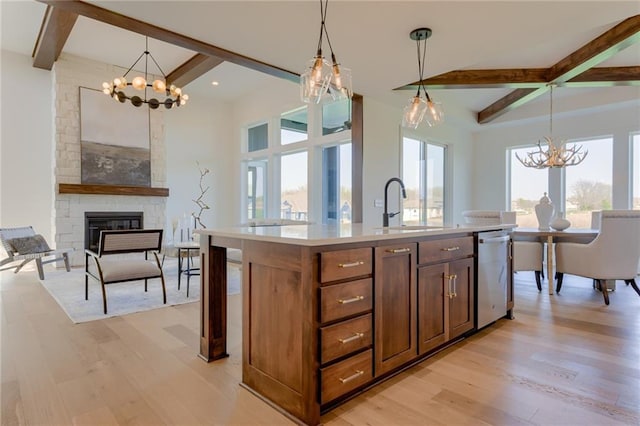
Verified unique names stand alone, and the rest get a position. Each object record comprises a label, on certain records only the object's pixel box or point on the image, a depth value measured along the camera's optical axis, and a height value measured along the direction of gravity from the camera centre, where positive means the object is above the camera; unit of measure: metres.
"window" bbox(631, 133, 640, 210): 5.50 +0.50
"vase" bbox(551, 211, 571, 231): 4.52 -0.23
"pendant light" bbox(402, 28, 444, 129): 3.19 +0.92
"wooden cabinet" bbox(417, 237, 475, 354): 2.27 -0.59
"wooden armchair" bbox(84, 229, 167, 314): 3.44 -0.52
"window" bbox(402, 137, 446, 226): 5.92 +0.47
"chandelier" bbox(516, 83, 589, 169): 5.02 +0.68
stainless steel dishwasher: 2.80 -0.58
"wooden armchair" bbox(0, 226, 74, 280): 4.86 -0.55
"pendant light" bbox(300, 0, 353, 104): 2.48 +0.94
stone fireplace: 5.77 +0.85
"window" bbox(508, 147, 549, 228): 6.52 +0.35
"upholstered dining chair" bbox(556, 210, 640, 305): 3.74 -0.48
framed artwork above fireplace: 6.02 +1.18
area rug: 3.44 -1.00
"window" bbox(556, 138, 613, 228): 5.78 +0.38
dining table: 4.22 -0.37
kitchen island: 1.67 -0.55
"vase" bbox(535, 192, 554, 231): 4.82 -0.10
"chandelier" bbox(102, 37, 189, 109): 4.51 +1.62
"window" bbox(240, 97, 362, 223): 5.91 +0.79
